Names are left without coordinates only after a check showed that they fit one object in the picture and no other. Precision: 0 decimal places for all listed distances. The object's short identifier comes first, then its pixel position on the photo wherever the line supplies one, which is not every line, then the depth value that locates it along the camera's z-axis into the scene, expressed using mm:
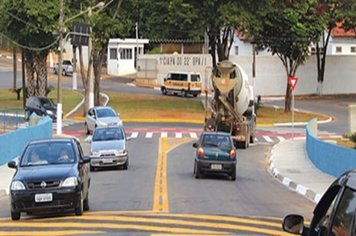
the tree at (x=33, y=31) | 58938
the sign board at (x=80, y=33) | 55438
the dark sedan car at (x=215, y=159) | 28297
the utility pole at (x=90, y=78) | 55862
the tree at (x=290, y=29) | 63844
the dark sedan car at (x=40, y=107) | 53875
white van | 80125
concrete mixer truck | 40250
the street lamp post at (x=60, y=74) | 45438
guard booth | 105825
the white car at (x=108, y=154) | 31109
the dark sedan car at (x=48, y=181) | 17859
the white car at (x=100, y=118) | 46500
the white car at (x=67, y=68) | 107312
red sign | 45569
